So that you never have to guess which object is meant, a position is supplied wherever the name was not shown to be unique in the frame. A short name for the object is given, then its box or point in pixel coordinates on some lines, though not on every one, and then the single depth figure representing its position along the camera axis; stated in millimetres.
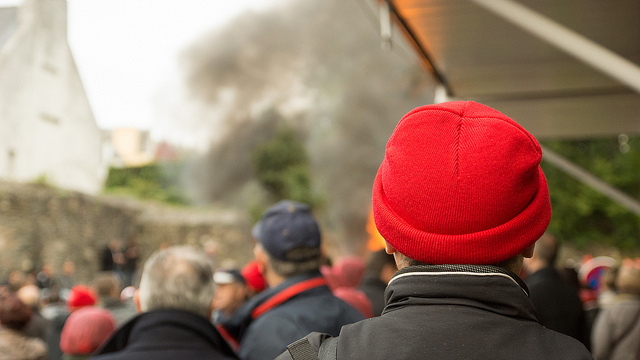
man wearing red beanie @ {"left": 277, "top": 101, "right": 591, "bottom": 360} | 903
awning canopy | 3783
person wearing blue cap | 2305
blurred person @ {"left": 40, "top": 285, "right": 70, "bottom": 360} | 5379
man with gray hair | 2107
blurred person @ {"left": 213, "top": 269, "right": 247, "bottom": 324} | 3881
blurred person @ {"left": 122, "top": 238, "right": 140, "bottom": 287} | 18856
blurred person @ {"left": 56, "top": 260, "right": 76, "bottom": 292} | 16120
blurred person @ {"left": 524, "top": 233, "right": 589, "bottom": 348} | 3988
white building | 17281
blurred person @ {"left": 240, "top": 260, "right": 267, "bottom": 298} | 4176
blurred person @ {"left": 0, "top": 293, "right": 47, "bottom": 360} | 3317
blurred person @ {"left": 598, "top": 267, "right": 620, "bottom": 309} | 6236
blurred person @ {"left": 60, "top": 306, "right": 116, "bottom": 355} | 3537
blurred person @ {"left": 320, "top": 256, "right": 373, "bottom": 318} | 4879
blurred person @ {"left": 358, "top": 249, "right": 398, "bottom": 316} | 4566
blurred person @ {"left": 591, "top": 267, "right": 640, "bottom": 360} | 4234
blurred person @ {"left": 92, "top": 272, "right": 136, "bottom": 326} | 5262
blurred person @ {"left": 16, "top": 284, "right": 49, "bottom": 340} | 5020
